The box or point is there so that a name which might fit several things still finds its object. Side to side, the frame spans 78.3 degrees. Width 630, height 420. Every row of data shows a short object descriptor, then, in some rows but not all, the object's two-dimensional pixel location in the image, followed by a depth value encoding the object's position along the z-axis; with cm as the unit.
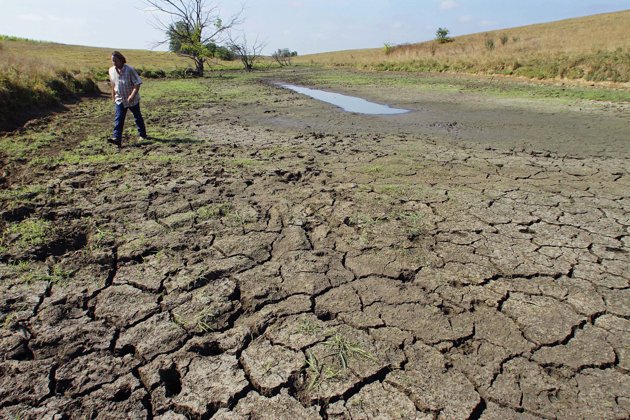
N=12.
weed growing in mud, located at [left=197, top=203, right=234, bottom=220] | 367
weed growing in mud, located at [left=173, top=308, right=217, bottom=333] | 223
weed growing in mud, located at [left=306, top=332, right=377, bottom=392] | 188
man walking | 613
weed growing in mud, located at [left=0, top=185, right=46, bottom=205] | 389
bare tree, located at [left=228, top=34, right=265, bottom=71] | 3390
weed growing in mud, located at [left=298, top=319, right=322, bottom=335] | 219
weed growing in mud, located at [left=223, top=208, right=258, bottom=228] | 352
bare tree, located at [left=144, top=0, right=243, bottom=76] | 2520
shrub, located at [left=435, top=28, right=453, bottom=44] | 4243
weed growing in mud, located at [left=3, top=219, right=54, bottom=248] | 308
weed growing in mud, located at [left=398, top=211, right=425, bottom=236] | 337
